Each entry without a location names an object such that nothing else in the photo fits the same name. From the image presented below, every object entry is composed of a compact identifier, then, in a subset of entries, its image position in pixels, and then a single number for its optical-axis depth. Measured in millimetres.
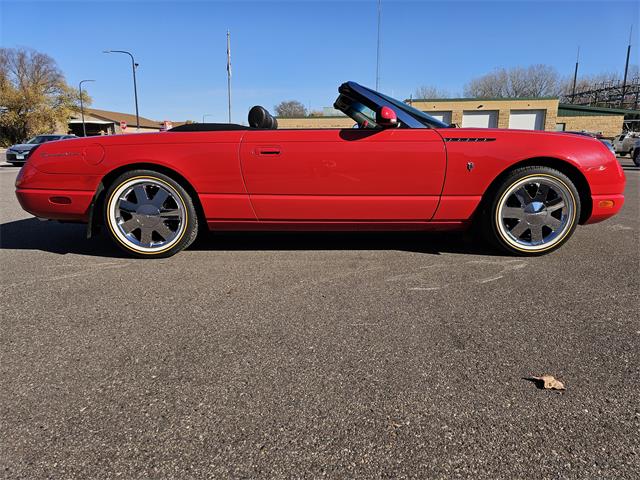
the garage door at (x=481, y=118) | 38594
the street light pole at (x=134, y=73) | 32969
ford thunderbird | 3396
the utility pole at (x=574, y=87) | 65725
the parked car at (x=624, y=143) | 26234
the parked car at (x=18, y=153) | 18656
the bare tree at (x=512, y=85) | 65938
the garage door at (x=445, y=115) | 39062
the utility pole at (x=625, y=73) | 59750
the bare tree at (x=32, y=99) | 50062
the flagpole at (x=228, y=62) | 28278
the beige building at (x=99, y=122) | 64312
